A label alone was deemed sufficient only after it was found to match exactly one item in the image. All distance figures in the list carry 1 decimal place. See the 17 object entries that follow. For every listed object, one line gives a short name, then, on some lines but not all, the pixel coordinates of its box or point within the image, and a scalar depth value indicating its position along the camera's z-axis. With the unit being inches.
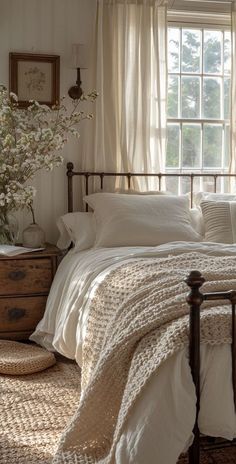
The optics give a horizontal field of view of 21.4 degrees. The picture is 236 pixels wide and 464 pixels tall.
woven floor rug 91.4
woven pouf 127.3
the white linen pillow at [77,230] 145.1
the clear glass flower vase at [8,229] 147.3
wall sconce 157.6
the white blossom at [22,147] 142.9
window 172.9
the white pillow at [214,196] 157.8
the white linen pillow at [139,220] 140.9
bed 69.9
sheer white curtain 159.2
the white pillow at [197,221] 153.3
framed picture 156.6
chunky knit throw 74.5
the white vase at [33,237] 148.9
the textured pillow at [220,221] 146.3
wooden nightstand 140.7
